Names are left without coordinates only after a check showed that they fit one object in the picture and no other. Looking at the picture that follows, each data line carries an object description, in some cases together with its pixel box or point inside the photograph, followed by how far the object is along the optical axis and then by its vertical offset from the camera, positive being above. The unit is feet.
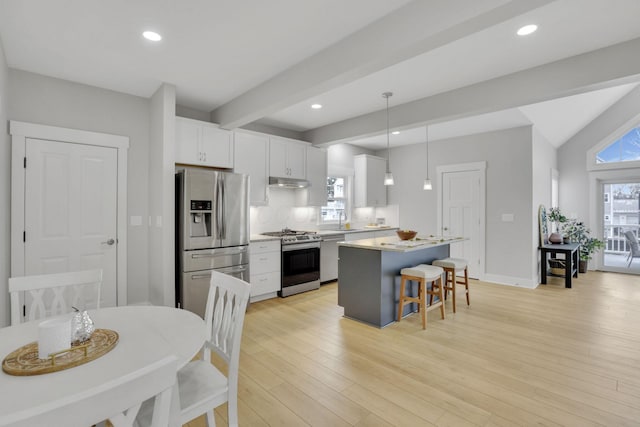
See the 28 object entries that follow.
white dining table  3.26 -1.82
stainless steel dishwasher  17.30 -2.38
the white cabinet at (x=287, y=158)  16.10 +2.94
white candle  3.93 -1.55
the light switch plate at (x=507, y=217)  17.71 -0.17
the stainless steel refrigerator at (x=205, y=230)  11.92 -0.64
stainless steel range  15.42 -2.35
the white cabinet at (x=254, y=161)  14.80 +2.53
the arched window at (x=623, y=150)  20.36 +4.26
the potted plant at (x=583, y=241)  20.85 -1.75
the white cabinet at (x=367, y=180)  21.22 +2.29
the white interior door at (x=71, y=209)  10.63 +0.15
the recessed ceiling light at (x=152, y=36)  8.34 +4.73
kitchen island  11.55 -2.36
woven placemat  3.64 -1.78
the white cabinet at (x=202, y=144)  12.94 +2.99
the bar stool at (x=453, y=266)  13.23 -2.15
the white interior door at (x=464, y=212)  19.08 +0.15
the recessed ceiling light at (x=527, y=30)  7.97 +4.72
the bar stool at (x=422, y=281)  11.34 -2.45
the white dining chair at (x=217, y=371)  4.83 -2.71
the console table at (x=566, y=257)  17.19 -2.44
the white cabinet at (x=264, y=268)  14.42 -2.51
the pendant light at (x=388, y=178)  13.11 +1.53
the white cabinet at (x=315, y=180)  17.79 +1.93
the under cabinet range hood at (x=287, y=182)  15.81 +1.62
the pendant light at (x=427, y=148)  15.39 +4.40
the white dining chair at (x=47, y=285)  5.90 -1.43
